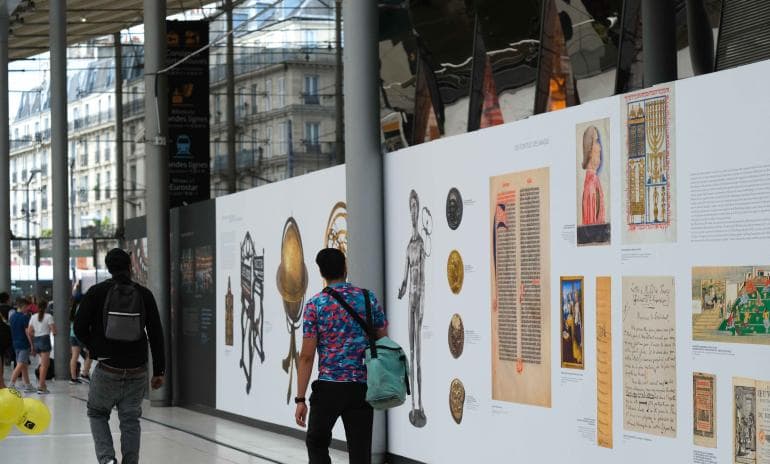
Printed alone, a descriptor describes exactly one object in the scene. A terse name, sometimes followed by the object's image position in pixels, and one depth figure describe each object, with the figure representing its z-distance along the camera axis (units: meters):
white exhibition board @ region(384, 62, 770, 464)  6.86
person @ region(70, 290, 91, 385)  25.69
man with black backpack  9.30
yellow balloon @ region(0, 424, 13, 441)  9.27
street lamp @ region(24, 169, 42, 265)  45.88
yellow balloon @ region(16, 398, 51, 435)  9.77
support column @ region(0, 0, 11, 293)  30.97
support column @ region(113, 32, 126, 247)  42.03
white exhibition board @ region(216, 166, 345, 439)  13.05
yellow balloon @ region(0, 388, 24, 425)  9.16
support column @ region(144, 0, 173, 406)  19.03
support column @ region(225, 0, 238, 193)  37.03
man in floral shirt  7.52
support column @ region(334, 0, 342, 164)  32.72
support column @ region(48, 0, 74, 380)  26.83
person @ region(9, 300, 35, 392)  23.47
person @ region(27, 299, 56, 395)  23.48
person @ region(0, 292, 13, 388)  15.40
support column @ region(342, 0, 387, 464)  11.35
